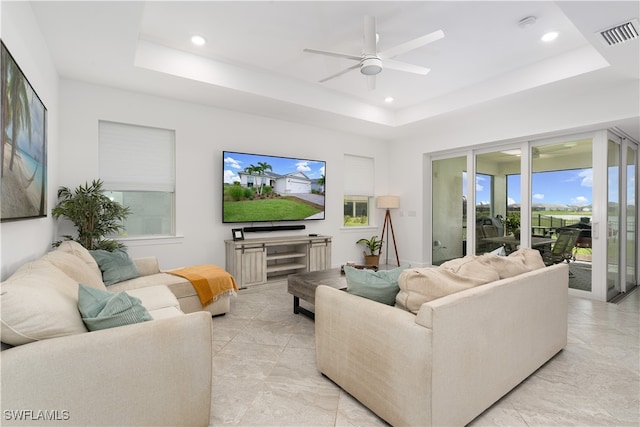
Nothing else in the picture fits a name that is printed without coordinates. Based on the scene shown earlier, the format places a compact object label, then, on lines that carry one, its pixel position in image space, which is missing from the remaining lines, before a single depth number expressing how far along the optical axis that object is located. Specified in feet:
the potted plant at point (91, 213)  10.92
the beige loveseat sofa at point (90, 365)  4.00
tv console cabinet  14.79
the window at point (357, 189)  20.71
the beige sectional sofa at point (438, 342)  4.94
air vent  8.06
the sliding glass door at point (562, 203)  13.64
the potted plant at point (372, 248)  20.33
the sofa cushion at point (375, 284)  6.24
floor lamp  20.67
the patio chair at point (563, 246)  14.59
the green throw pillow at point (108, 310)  4.83
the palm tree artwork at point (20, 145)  5.62
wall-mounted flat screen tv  15.53
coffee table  10.40
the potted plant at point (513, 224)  16.26
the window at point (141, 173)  13.00
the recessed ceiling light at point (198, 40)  11.02
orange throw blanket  10.66
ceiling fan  9.40
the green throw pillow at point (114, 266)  9.96
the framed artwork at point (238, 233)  15.29
